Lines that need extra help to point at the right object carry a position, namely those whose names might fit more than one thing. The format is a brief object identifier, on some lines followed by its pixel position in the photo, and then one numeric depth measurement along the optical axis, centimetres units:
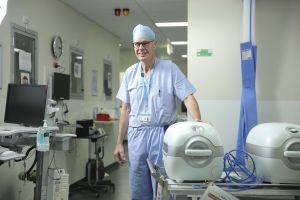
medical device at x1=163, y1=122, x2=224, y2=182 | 155
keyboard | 254
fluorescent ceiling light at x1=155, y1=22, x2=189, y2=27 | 609
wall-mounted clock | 435
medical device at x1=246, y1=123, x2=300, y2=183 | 155
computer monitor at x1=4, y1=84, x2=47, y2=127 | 296
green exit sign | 371
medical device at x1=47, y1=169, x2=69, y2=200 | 319
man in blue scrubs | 216
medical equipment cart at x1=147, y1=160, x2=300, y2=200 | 149
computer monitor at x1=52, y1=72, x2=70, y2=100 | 426
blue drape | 333
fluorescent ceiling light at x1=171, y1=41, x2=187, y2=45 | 820
